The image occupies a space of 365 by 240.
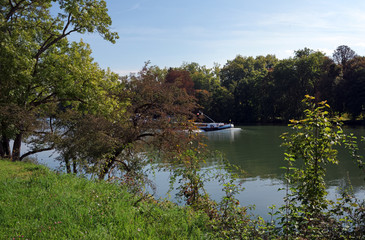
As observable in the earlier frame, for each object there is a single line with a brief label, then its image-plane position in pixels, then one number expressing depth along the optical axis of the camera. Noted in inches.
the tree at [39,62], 493.0
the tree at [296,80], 2219.5
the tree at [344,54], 2059.5
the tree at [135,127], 447.8
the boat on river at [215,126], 1984.5
